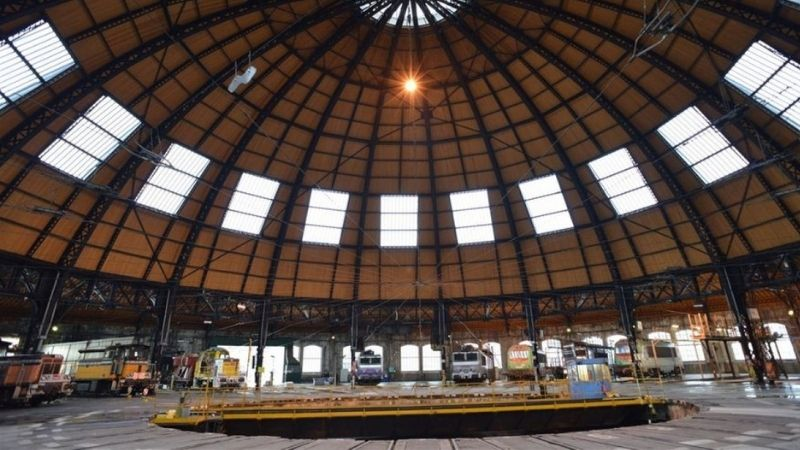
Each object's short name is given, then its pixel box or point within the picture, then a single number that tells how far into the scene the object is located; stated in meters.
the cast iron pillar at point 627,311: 36.00
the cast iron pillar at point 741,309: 28.70
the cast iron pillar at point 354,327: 41.22
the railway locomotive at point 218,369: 35.94
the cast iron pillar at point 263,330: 38.16
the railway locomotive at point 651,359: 40.53
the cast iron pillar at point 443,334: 42.26
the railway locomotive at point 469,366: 37.56
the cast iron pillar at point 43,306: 26.98
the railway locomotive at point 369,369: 40.16
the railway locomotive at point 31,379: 21.28
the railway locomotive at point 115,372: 30.88
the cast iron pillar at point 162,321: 33.27
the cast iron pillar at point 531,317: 40.05
